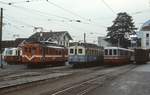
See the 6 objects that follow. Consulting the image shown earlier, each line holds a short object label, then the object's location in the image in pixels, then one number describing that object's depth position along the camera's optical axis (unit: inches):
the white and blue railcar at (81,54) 1699.1
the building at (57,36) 3854.1
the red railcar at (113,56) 1838.1
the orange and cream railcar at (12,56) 2118.6
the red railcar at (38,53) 1605.6
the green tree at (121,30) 4173.2
